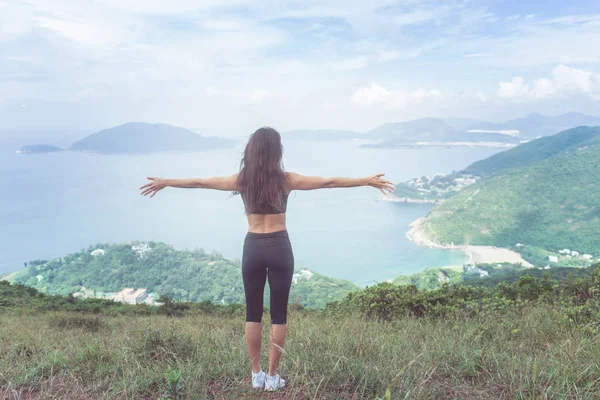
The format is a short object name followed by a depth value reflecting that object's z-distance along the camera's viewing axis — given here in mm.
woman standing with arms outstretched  2826
